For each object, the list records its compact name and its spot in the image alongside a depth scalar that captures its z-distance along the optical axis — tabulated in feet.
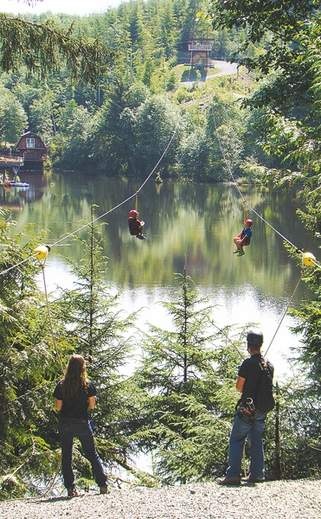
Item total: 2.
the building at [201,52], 570.46
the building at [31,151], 333.42
